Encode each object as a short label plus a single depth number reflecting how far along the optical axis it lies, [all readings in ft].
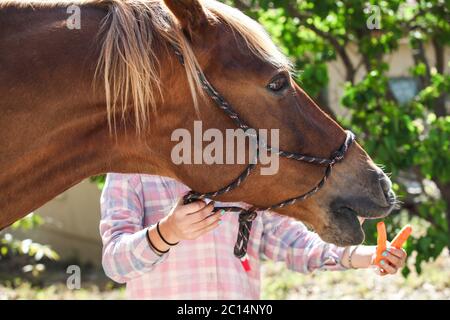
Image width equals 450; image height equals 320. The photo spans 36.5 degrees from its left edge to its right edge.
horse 6.75
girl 8.30
